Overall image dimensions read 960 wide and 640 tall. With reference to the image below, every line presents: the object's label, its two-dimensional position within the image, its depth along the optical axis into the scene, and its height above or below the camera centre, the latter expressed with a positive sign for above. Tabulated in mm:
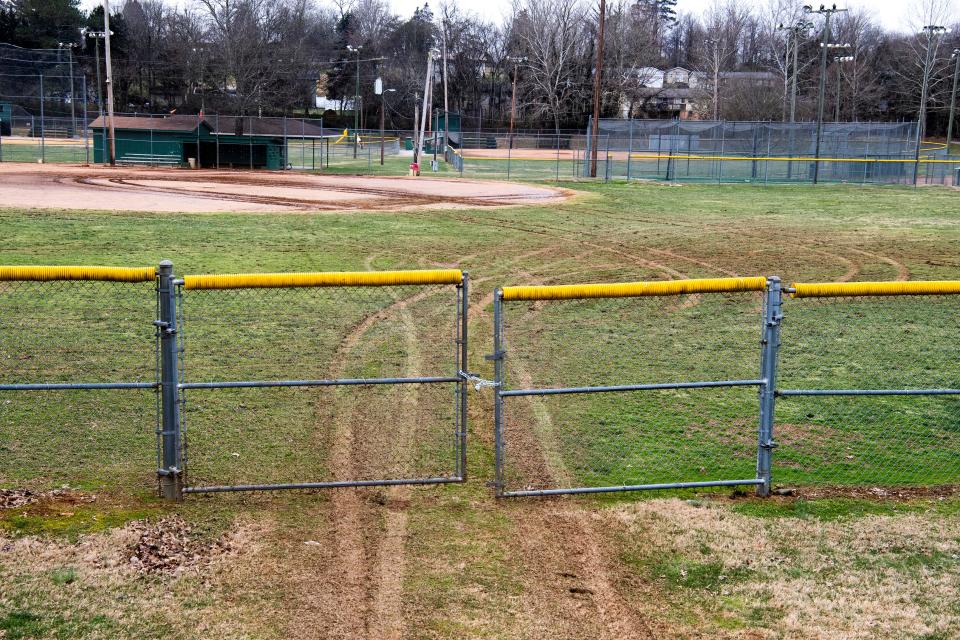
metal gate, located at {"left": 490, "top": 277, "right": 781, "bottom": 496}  7094 -2352
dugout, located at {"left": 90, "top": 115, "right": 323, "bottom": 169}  43500 +65
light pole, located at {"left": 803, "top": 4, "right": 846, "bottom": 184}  43031 +3480
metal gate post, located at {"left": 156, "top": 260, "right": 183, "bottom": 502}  6608 -1691
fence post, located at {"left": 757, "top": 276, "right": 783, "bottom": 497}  6957 -1571
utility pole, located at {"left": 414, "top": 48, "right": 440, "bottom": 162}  46438 +2049
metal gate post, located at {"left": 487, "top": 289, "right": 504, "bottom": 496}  6785 -1660
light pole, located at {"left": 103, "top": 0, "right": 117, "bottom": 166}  40225 +1535
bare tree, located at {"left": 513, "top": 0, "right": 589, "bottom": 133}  97375 +10048
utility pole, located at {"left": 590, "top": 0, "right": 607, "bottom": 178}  42500 +1967
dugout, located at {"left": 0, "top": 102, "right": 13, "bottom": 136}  63691 +1435
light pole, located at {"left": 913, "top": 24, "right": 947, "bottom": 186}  42500 +5837
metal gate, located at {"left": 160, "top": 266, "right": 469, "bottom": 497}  6895 -2373
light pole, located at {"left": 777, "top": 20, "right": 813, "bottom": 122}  57569 +8429
